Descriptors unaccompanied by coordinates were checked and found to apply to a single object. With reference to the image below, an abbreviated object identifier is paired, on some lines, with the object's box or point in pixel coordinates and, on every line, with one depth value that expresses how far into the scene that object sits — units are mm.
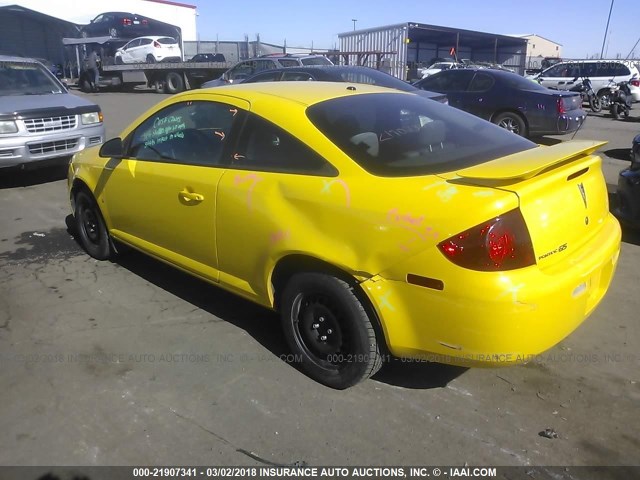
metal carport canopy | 32969
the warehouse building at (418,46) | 29355
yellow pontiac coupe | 2328
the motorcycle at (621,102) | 15648
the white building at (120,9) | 37975
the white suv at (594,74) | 18297
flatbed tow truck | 22375
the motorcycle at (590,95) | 17516
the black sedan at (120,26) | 29312
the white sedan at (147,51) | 24844
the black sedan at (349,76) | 9414
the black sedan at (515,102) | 9914
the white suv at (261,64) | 14422
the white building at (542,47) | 63688
